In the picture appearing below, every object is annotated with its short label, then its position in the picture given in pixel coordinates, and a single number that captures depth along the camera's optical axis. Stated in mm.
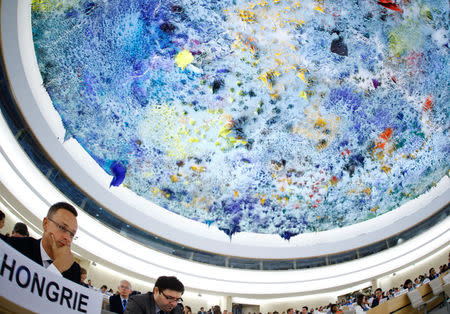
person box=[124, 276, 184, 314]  3275
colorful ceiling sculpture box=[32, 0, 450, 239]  8141
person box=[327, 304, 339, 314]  9055
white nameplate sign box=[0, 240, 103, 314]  1782
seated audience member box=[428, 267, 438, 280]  11381
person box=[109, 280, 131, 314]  5539
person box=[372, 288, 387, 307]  9848
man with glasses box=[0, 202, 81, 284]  2645
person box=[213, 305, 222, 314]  9588
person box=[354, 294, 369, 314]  8668
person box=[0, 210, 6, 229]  4229
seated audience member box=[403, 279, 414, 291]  11119
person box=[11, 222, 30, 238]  5148
